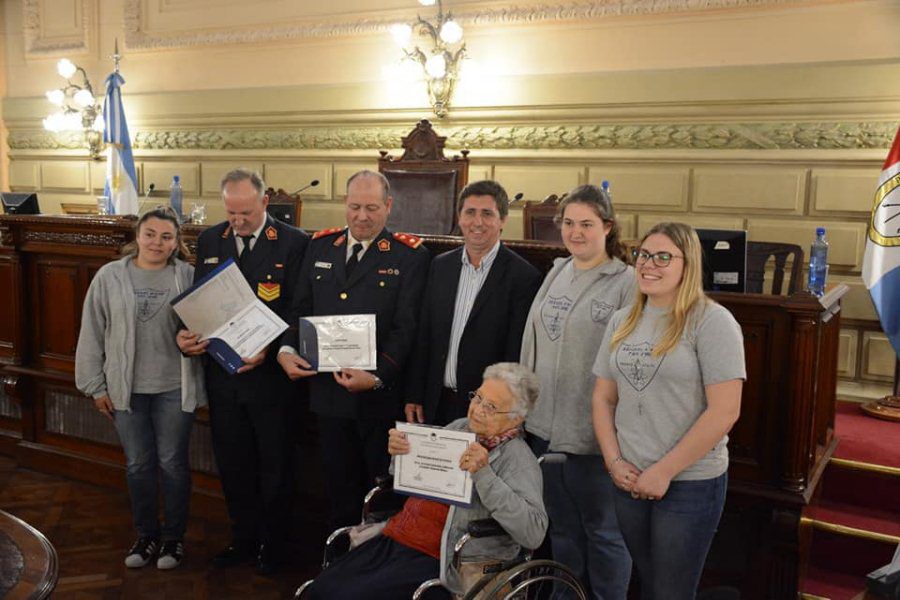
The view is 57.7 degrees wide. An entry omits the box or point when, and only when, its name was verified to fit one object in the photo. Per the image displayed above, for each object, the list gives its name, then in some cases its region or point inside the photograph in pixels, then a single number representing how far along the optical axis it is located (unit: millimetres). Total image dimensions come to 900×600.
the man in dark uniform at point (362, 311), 2715
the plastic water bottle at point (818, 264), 3312
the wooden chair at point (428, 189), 5032
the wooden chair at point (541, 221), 4652
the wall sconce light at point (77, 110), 7582
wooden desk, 2658
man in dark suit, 2531
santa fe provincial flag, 4082
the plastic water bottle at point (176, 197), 5953
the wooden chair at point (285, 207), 4824
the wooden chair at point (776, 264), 3938
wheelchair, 1877
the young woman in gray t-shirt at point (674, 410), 1953
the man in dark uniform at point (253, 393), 2953
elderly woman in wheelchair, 2017
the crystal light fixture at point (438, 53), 5812
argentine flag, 6992
